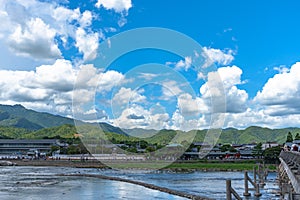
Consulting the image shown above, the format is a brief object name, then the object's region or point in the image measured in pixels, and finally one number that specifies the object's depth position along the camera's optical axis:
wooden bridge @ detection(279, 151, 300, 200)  9.99
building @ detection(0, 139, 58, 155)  129.88
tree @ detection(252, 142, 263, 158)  93.57
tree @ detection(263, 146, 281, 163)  78.26
